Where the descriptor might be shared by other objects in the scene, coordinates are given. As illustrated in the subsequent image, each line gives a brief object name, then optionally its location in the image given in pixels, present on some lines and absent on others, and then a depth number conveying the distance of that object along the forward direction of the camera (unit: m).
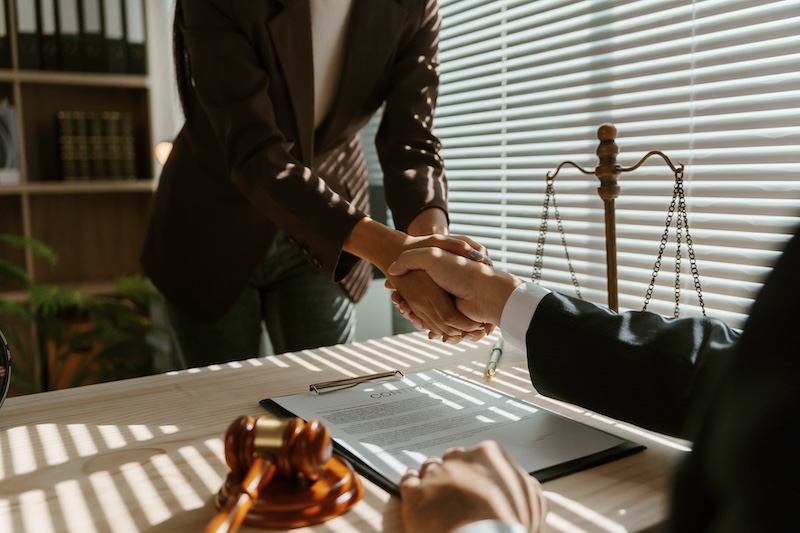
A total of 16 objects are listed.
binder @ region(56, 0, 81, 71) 2.70
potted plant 2.59
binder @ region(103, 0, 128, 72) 2.78
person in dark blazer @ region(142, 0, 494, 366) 1.17
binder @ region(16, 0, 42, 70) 2.64
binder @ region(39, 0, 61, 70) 2.67
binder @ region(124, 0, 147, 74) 2.82
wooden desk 0.57
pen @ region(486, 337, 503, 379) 0.99
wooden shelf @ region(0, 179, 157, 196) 2.71
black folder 0.63
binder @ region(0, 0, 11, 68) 2.62
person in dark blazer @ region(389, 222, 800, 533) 0.26
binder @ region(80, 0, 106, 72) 2.73
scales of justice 1.04
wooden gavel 0.55
